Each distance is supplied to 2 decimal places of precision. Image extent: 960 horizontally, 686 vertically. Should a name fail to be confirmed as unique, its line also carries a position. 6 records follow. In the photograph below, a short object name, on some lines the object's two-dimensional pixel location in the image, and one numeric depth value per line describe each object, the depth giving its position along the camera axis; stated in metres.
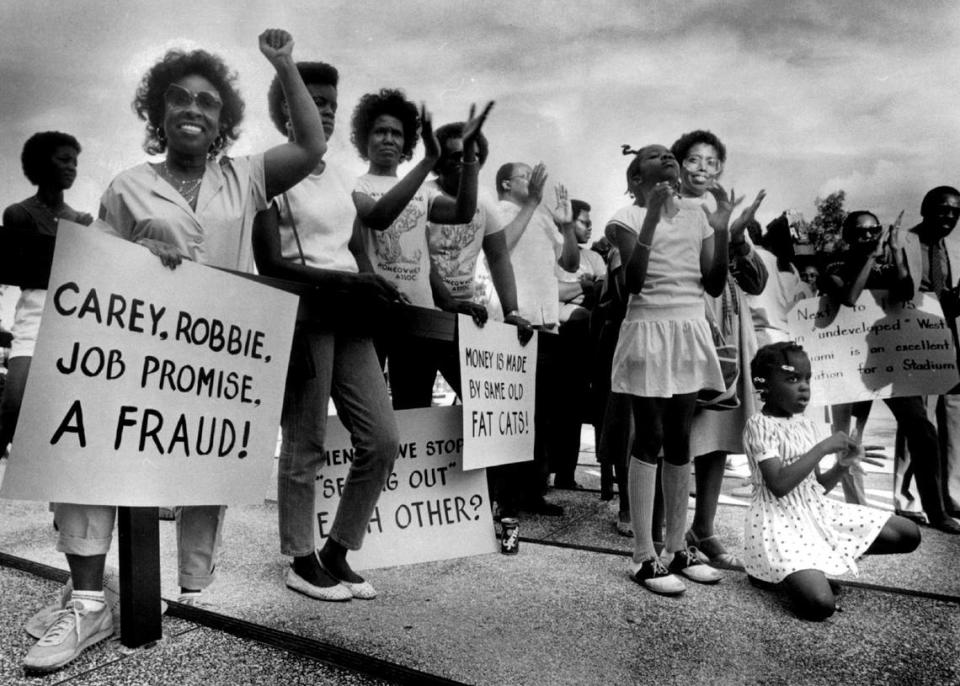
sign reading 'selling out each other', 3.04
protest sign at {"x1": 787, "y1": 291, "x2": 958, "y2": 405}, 4.19
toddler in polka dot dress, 2.80
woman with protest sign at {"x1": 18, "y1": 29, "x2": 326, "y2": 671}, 2.05
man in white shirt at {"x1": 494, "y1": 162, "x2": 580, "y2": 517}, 4.22
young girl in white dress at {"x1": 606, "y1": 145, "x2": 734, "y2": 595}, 3.06
